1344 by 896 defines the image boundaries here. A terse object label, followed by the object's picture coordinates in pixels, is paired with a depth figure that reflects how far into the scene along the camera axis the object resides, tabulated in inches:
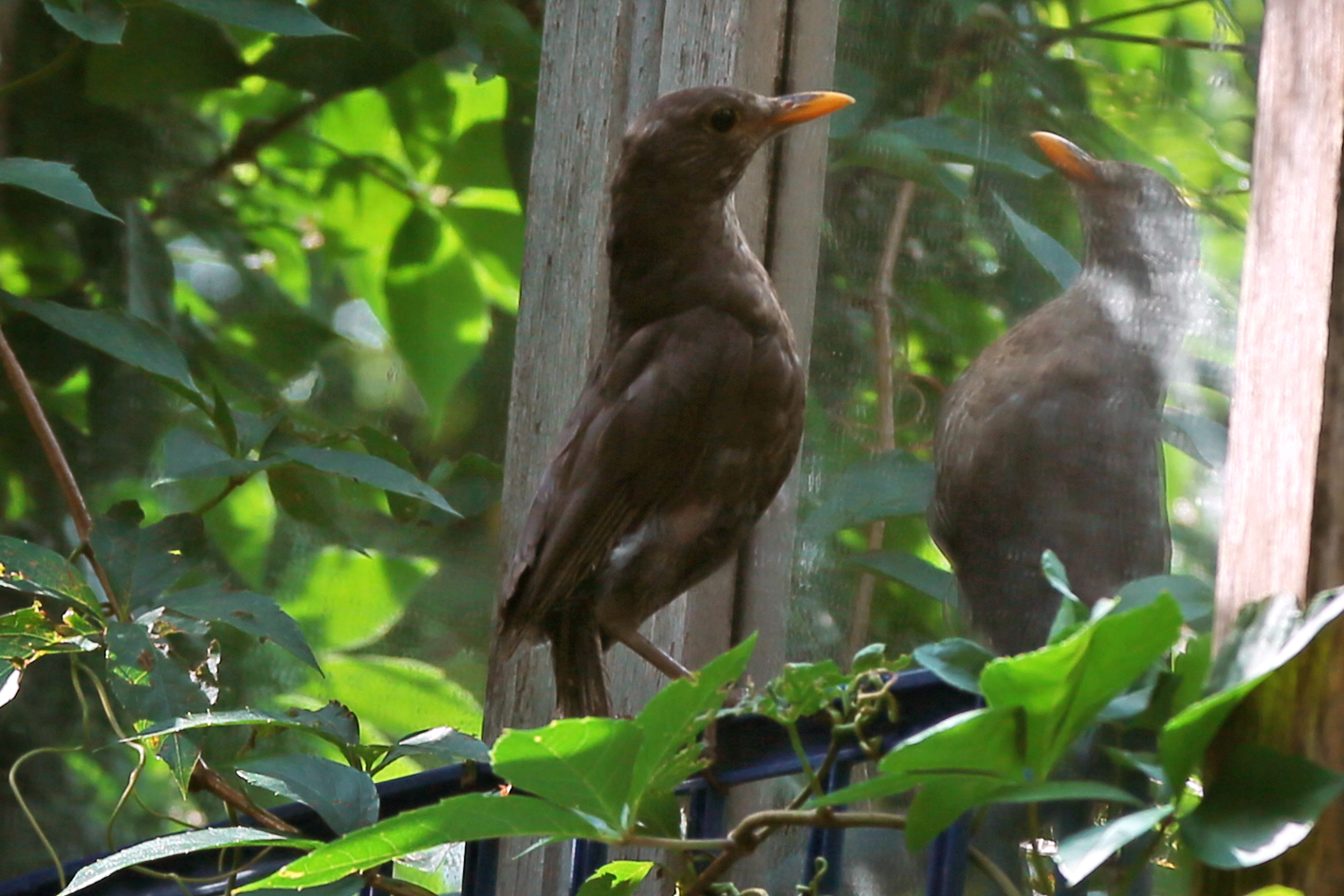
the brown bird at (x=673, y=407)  273.3
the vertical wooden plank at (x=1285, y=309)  265.9
